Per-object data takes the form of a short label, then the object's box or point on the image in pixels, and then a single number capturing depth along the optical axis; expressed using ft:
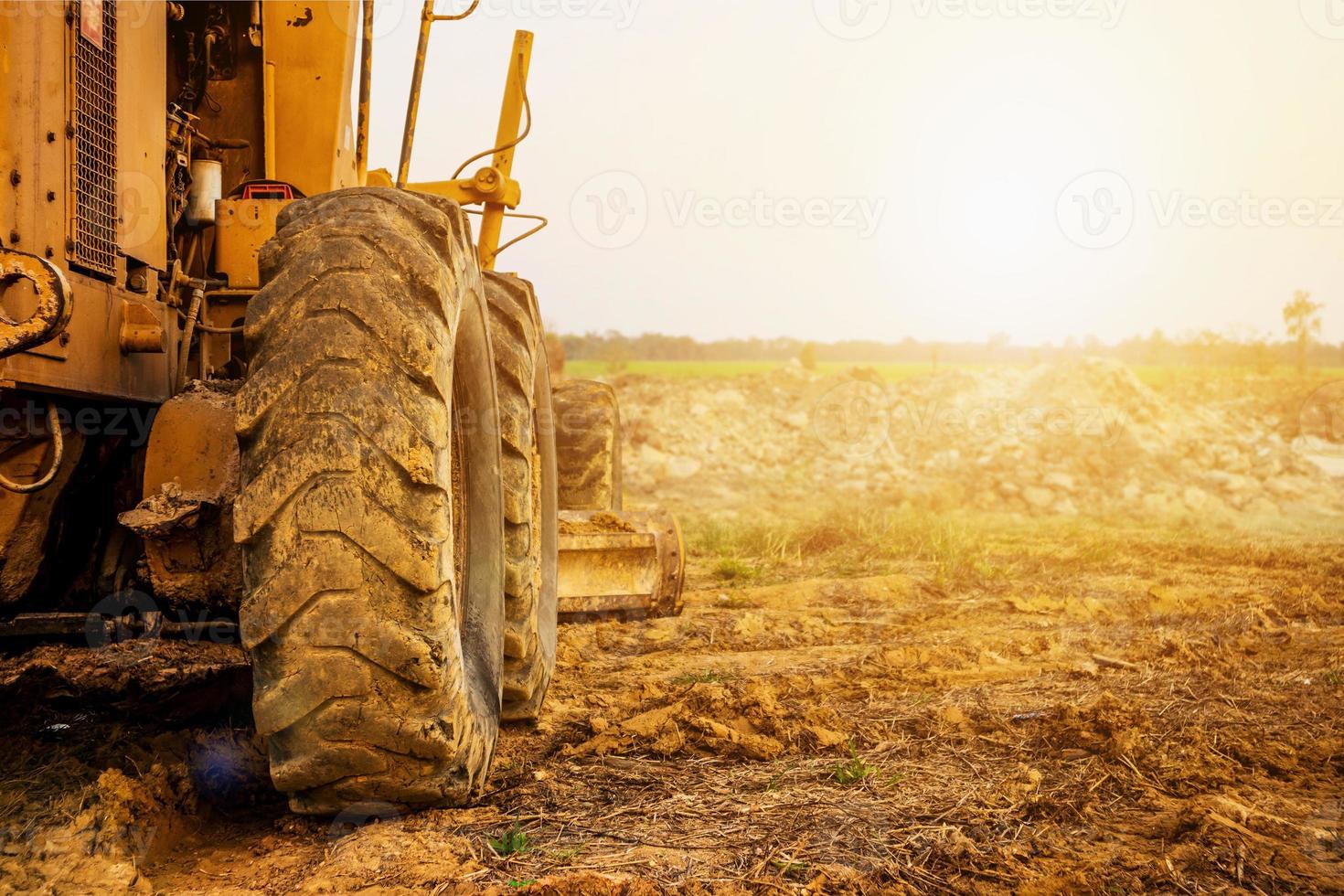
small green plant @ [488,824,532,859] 8.23
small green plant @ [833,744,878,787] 10.25
